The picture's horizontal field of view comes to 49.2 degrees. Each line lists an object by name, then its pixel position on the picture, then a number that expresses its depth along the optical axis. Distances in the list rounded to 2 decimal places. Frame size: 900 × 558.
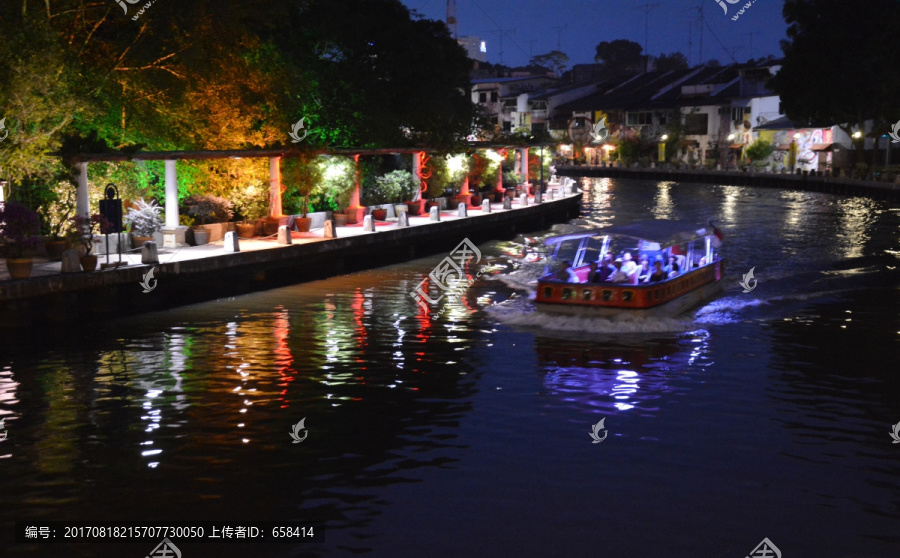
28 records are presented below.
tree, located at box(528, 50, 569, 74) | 187.19
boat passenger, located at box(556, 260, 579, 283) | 23.31
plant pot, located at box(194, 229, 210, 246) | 29.33
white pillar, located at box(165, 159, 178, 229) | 28.88
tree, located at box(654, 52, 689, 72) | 171.12
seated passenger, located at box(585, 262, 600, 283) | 22.78
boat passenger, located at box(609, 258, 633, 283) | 22.59
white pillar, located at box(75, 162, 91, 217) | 26.53
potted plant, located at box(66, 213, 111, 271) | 23.48
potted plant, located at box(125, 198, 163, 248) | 28.61
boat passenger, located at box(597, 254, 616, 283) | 22.88
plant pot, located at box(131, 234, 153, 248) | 27.50
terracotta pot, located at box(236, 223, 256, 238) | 31.50
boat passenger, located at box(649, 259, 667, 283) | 22.99
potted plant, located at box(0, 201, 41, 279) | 21.14
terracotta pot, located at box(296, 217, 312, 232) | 33.81
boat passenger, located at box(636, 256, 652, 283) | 23.42
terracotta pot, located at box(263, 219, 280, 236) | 32.56
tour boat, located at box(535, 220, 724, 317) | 21.84
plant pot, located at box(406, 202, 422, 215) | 42.81
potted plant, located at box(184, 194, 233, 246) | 31.95
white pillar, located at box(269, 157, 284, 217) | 33.72
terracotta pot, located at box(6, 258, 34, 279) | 21.05
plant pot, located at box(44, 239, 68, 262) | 24.78
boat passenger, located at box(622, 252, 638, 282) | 23.08
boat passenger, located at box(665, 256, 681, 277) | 24.21
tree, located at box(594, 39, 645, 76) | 174.62
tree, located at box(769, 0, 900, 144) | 66.94
